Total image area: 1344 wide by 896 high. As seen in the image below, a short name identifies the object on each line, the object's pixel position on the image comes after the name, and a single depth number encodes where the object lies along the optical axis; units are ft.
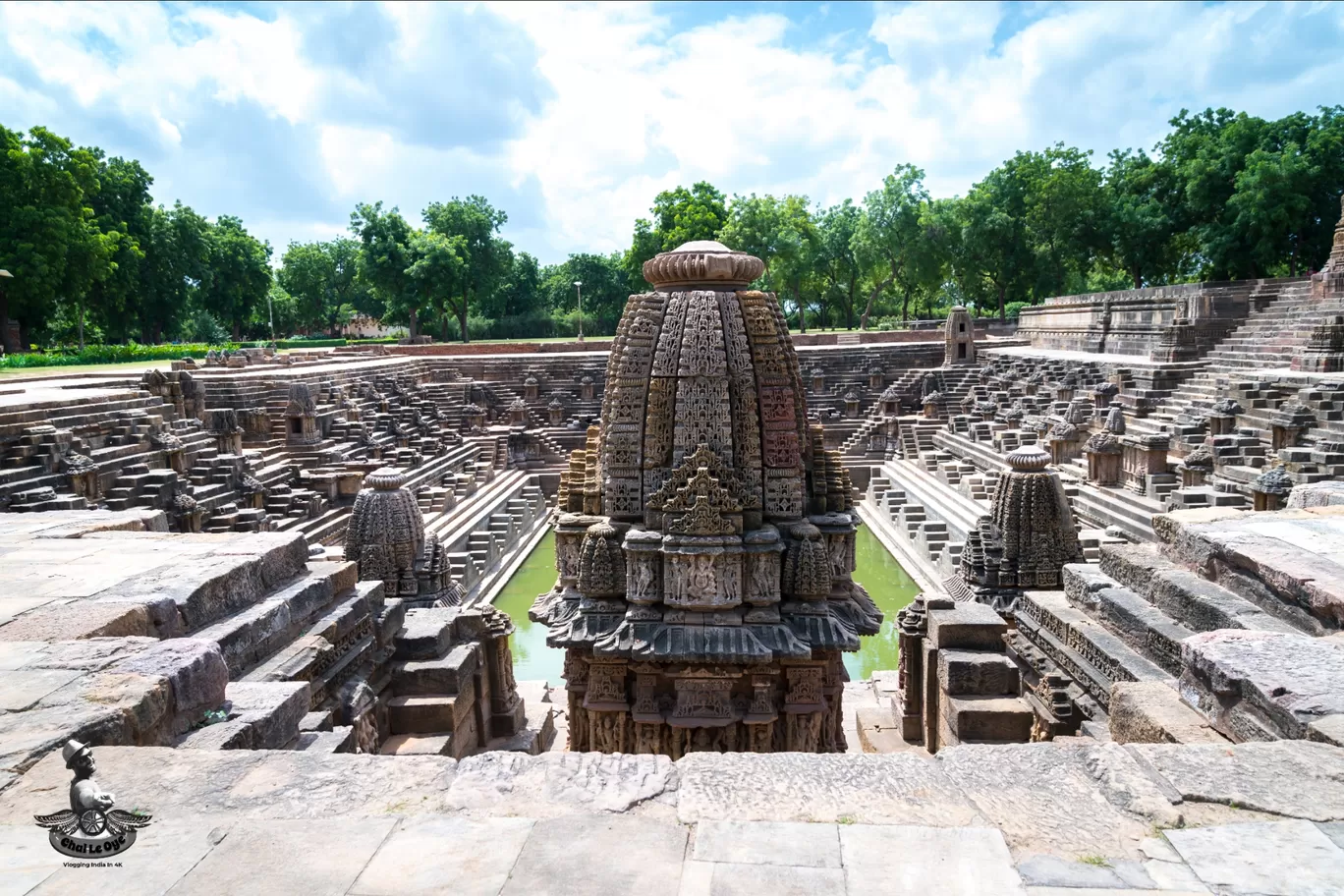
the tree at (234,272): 159.94
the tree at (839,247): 159.63
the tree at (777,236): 148.66
